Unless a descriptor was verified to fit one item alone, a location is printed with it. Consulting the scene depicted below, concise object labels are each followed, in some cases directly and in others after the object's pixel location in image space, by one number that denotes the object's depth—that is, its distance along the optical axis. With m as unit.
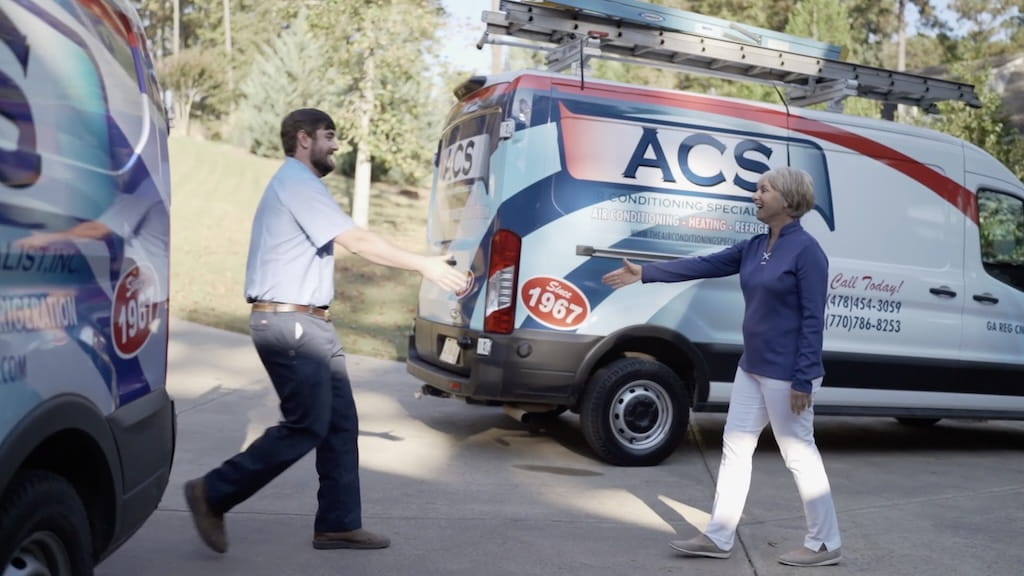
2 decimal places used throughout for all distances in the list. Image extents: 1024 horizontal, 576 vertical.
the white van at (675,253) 6.90
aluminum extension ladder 7.42
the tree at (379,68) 22.20
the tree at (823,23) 23.09
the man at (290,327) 4.78
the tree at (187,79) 48.00
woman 4.93
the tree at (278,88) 39.12
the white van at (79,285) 2.93
